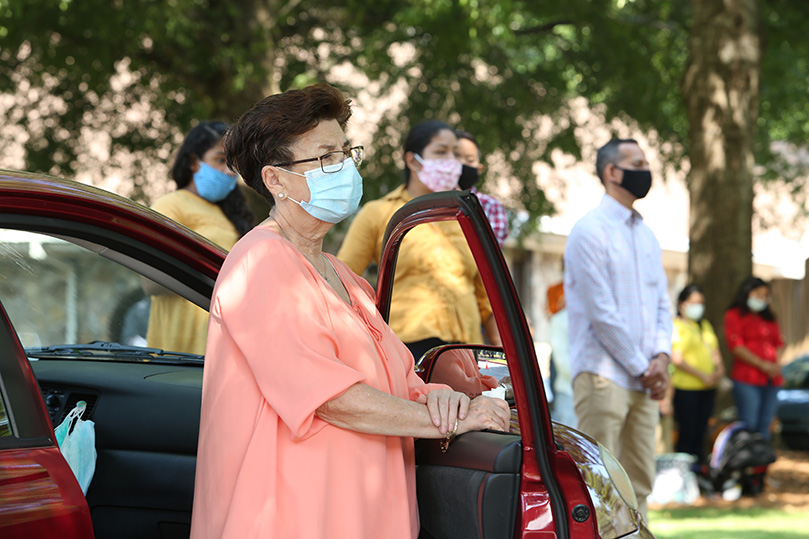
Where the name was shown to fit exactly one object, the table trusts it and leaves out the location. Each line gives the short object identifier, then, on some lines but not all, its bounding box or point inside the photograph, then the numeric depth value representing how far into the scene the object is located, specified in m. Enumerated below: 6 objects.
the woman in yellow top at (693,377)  19.33
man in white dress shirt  10.14
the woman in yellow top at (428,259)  9.52
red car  4.28
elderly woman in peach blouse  4.45
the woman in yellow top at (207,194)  9.71
